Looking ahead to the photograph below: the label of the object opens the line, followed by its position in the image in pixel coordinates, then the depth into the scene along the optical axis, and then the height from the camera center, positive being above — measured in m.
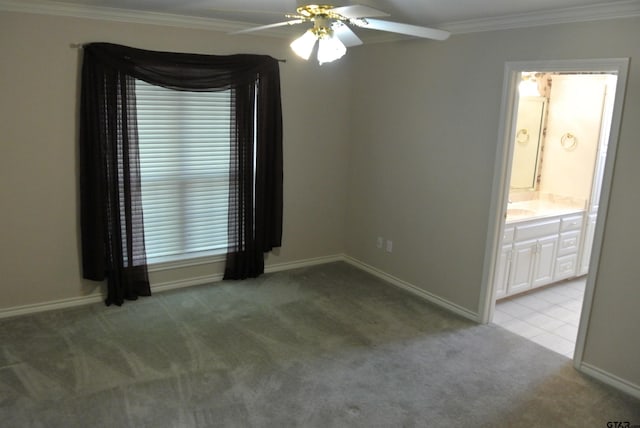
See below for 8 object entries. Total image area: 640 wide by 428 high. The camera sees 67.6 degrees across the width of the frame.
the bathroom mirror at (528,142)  4.87 -0.10
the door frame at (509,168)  2.85 -0.24
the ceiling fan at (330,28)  2.34 +0.51
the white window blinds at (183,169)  3.98 -0.43
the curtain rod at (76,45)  3.52 +0.51
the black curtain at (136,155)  3.64 -0.30
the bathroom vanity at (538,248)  4.16 -1.05
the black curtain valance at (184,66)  3.61 +0.43
